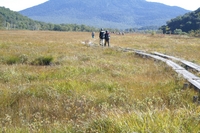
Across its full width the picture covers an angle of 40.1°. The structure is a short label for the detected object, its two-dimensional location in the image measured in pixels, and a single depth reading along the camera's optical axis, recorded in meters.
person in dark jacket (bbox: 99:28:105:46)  29.92
